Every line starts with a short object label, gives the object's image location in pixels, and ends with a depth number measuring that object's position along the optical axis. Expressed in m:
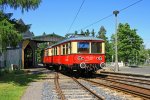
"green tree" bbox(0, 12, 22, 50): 8.74
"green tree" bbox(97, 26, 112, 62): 37.20
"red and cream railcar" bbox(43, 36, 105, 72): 10.84
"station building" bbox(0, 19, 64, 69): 19.02
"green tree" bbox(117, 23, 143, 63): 30.44
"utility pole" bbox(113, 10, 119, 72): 14.61
